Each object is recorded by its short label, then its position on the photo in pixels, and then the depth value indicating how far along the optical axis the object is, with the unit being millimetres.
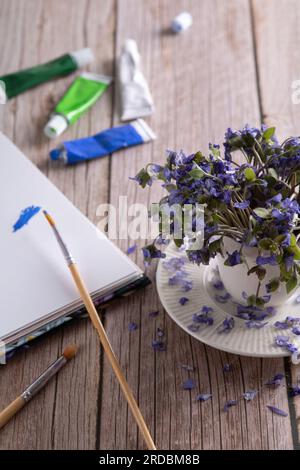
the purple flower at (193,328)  997
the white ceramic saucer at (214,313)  973
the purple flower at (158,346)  1019
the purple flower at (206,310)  1024
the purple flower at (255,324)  1000
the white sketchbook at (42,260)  1029
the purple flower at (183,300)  1037
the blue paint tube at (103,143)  1312
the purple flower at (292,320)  1003
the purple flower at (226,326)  999
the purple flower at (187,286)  1058
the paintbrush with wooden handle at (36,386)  944
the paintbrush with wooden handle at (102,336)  907
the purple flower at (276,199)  844
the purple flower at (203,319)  1008
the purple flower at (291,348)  963
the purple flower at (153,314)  1065
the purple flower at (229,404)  948
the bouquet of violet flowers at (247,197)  840
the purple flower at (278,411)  939
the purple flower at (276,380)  970
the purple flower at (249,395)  954
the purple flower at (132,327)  1050
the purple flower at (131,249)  1164
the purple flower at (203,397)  957
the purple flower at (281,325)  1000
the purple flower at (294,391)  960
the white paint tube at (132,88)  1396
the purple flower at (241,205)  850
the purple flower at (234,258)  896
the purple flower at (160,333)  1037
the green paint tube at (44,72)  1467
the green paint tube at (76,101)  1367
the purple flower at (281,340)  975
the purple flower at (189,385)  969
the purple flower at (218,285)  1066
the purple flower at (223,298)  1047
